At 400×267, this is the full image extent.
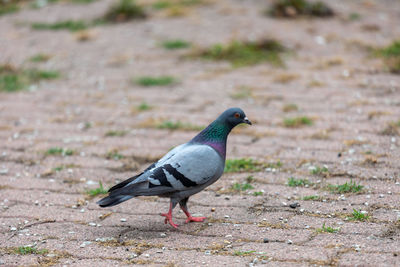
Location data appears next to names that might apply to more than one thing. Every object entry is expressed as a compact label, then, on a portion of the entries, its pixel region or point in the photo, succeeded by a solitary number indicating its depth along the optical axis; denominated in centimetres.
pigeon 762
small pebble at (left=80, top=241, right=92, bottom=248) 732
